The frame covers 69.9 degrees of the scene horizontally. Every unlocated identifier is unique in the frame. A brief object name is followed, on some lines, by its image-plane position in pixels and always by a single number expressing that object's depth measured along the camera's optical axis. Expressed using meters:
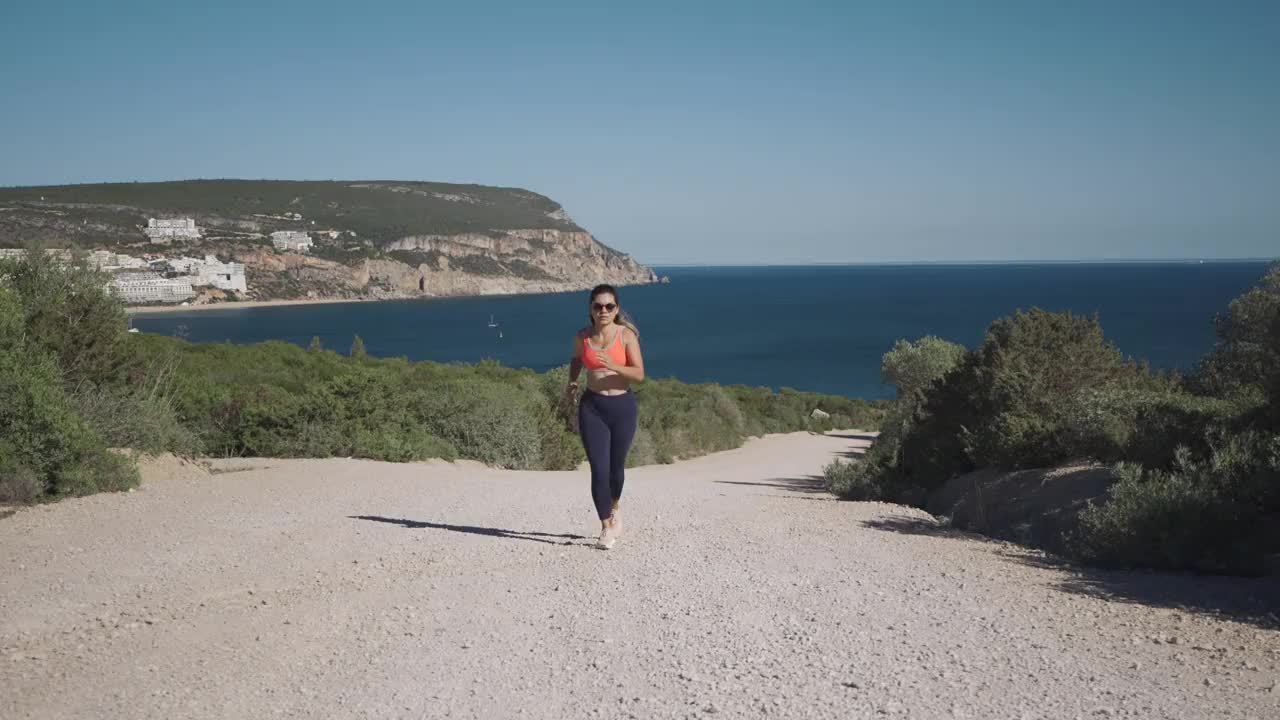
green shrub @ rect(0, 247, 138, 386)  12.96
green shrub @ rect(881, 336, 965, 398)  39.19
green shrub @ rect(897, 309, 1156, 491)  10.78
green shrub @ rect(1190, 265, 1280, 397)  15.61
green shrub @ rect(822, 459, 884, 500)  12.88
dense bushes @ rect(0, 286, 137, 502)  8.15
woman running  6.70
